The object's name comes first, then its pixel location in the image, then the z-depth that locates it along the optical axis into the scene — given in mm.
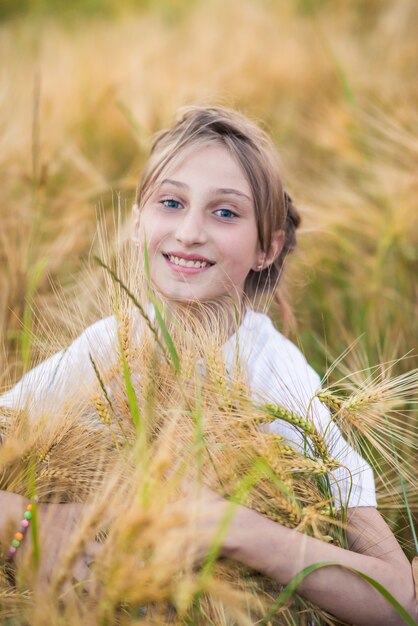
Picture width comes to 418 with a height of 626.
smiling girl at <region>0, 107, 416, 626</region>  945
